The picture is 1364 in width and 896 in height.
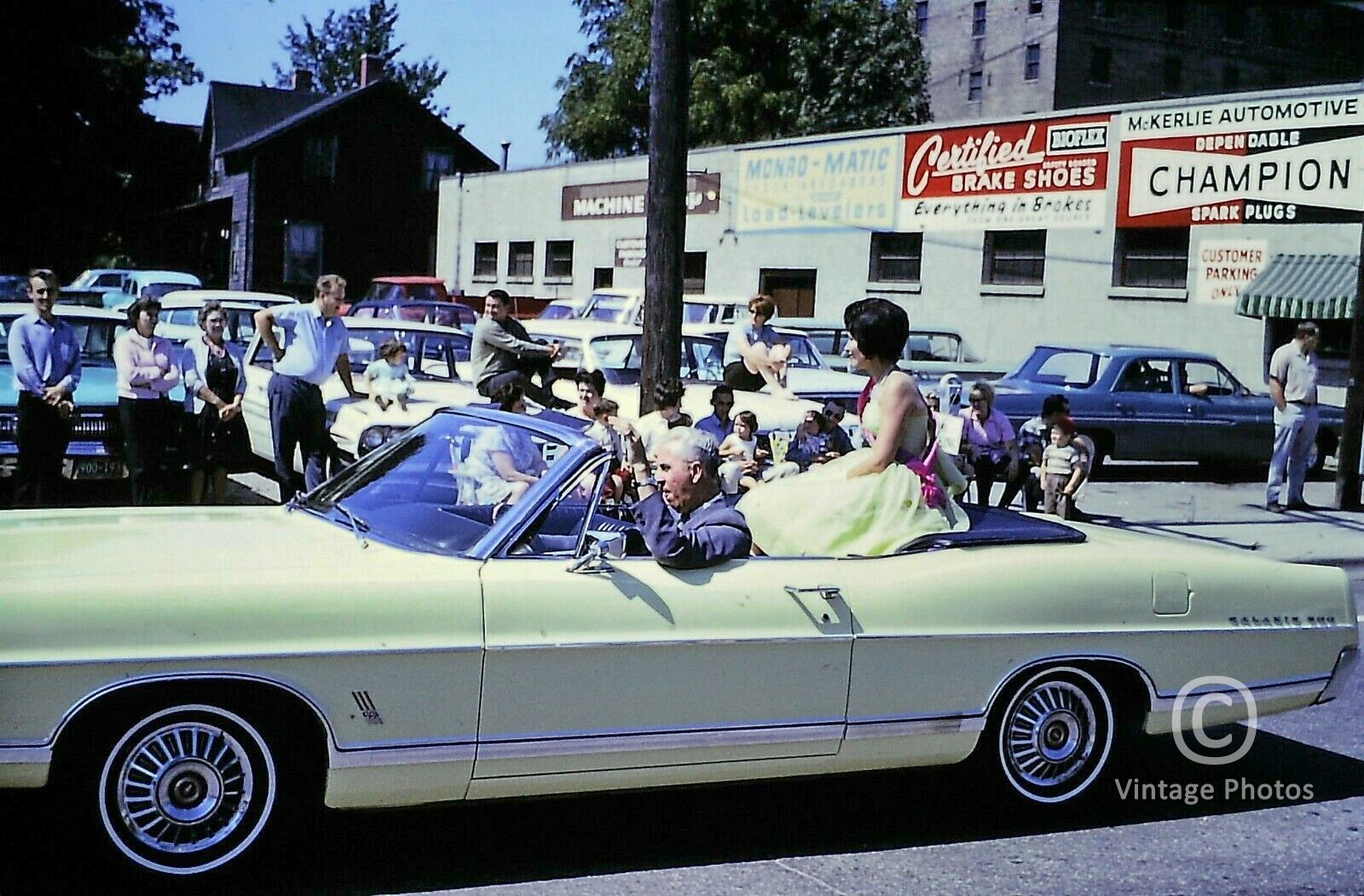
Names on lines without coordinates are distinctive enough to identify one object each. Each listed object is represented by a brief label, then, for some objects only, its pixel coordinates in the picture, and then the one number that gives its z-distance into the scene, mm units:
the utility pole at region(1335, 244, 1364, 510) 15250
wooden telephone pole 10102
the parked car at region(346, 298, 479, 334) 25797
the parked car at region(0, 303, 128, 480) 10805
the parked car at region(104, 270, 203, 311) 24359
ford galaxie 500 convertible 4156
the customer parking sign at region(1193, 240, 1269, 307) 22844
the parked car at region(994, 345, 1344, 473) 16953
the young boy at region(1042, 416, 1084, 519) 12812
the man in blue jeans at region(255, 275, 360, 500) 10094
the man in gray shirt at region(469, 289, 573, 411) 10656
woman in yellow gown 5352
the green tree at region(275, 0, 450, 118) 82062
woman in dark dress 11227
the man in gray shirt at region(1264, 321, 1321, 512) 14719
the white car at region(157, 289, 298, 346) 16062
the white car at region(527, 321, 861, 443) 12289
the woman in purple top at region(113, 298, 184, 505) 10336
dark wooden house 48500
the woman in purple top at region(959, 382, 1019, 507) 12891
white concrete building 22141
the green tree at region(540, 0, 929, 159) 49531
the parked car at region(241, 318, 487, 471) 11445
